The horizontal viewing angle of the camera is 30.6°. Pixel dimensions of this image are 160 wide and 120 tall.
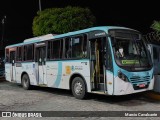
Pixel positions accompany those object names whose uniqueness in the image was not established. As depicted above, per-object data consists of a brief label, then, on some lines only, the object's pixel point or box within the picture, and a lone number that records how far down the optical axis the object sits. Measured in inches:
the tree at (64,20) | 745.6
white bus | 375.6
